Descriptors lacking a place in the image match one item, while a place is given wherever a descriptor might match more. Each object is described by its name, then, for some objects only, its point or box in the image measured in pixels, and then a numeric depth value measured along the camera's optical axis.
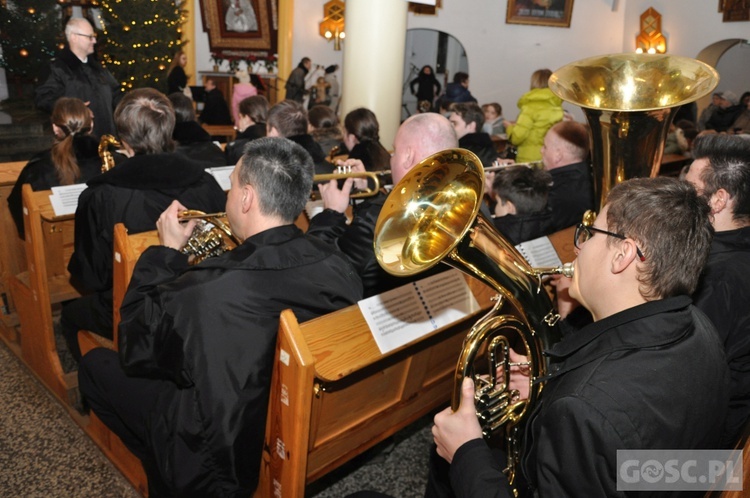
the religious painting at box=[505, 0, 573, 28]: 13.16
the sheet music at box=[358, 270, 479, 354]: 2.04
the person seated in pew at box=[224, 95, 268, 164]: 4.84
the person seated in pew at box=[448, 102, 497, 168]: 4.96
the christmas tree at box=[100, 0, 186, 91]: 8.44
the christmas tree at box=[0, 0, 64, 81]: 7.84
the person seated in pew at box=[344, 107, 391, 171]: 4.52
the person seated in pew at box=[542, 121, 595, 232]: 3.68
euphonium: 1.77
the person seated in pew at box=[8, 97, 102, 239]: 3.38
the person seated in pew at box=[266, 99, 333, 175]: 4.12
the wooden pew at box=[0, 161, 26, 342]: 3.72
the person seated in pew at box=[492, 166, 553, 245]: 3.28
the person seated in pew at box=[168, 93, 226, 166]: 4.51
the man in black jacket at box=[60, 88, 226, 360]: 2.93
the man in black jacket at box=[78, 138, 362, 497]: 1.95
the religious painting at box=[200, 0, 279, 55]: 11.37
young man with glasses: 1.22
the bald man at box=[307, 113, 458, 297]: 2.60
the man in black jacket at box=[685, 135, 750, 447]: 2.07
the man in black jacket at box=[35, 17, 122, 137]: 5.40
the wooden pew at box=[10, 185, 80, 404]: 3.05
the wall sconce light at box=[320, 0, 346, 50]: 12.09
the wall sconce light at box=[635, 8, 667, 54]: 12.59
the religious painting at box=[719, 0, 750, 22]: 10.77
